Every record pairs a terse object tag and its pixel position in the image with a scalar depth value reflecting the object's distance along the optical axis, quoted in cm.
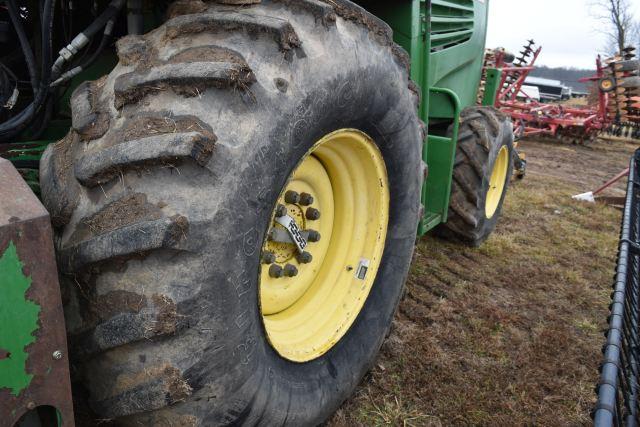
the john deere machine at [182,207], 105
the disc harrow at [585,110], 978
